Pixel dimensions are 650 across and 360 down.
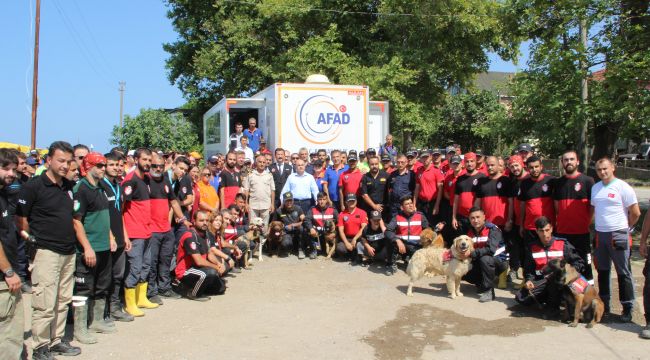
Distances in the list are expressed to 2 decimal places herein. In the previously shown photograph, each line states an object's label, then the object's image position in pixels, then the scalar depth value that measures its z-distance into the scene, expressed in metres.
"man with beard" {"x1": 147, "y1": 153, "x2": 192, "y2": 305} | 7.12
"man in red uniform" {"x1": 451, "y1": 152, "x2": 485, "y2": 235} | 8.90
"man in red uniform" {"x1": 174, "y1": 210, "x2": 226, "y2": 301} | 7.48
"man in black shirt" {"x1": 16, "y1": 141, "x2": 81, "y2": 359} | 4.93
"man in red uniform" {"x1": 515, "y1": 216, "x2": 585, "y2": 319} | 6.68
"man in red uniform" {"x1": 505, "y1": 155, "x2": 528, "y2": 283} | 8.15
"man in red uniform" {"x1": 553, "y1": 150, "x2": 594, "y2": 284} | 7.11
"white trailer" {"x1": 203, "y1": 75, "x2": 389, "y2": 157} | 12.64
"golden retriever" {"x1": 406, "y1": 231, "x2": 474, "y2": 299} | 7.50
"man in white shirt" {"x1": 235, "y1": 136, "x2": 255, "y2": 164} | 13.23
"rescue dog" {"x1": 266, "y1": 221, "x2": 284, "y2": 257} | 10.50
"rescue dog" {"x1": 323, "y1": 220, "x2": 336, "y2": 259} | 10.40
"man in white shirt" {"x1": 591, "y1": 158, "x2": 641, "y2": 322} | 6.48
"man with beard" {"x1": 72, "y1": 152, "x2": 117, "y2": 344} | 5.54
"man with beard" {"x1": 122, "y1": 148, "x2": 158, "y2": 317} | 6.73
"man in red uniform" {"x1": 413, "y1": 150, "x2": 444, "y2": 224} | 10.06
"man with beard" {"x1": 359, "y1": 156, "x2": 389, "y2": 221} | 10.42
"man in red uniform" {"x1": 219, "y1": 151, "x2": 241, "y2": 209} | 10.34
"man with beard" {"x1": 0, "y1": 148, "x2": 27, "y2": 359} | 4.35
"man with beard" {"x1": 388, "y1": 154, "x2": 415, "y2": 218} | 9.98
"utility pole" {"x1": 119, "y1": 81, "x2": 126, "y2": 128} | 59.36
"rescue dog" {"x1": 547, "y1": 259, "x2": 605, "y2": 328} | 6.28
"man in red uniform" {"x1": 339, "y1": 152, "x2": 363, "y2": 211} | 10.61
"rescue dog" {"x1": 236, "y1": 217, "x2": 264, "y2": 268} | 9.66
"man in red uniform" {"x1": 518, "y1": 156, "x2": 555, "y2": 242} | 7.66
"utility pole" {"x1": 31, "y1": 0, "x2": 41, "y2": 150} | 23.58
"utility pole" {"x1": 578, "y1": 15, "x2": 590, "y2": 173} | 12.23
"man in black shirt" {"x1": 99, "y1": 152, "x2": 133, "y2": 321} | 6.10
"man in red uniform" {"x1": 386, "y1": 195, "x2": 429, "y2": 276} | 9.18
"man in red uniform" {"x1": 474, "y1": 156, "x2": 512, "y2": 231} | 8.39
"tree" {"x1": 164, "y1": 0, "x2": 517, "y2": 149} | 20.84
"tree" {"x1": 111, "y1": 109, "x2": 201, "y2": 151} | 26.55
